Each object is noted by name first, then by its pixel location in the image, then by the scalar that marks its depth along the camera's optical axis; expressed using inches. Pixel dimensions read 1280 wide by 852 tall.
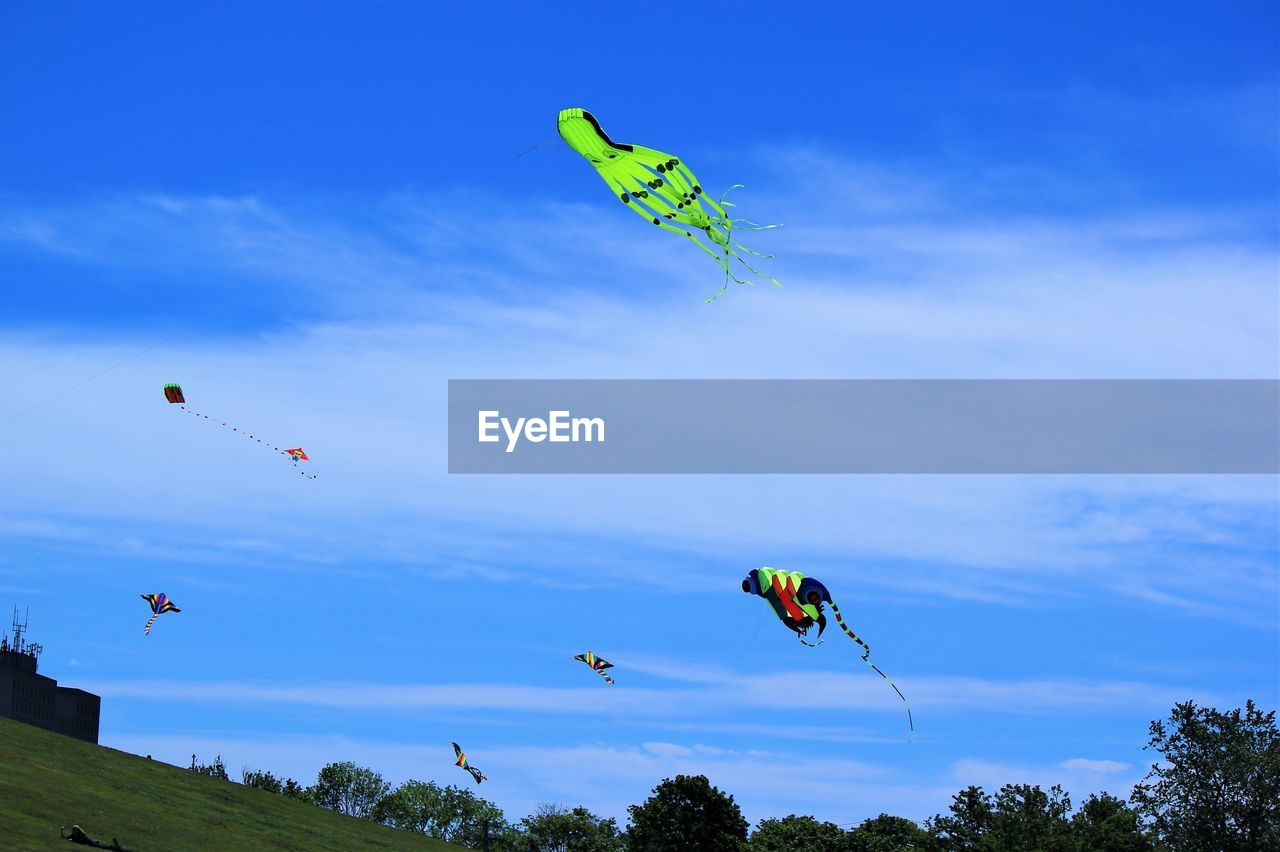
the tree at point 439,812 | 7091.5
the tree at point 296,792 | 6673.2
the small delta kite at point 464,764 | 3828.7
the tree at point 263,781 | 6382.9
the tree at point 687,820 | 4687.5
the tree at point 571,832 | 6375.0
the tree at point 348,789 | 7313.0
